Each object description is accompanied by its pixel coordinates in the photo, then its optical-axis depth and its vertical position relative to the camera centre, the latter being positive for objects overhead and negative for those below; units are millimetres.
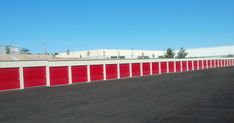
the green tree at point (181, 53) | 95342 +1548
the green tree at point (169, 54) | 86142 +1112
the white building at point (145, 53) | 87700 +1967
